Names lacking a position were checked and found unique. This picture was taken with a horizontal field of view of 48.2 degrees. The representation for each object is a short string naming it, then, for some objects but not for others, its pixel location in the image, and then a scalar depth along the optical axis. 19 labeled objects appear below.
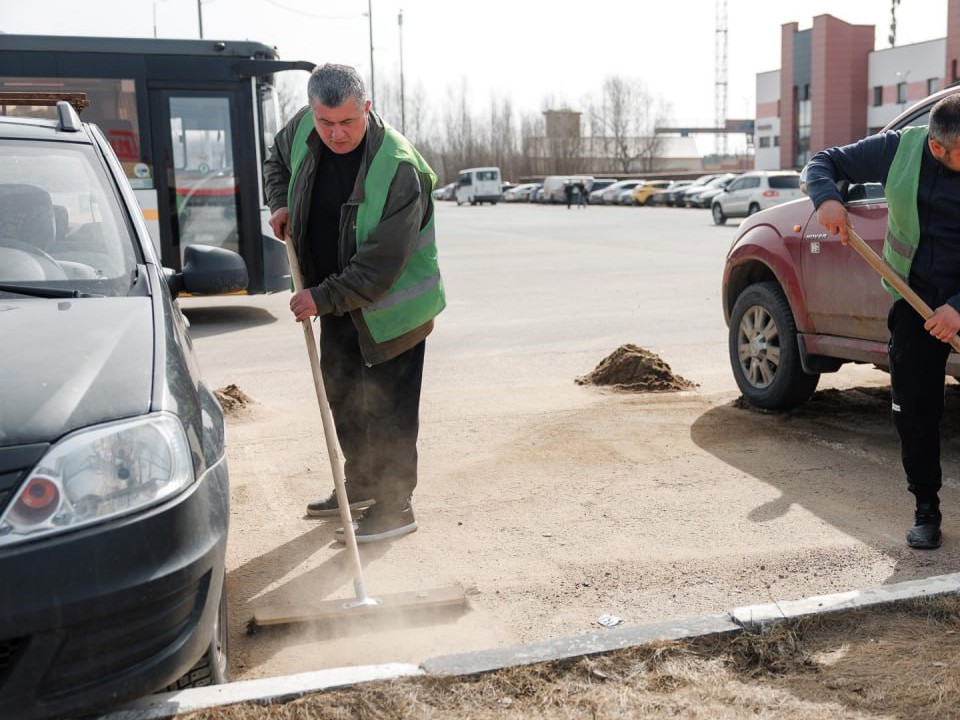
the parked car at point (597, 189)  60.07
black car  2.37
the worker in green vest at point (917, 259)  4.17
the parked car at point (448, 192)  75.46
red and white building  59.81
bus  11.71
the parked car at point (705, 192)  46.56
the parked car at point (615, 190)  57.52
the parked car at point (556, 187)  60.53
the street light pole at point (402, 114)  68.19
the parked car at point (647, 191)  54.16
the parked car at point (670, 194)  51.47
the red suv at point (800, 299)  5.68
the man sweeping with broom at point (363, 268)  4.11
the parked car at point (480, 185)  64.81
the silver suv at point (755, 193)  31.59
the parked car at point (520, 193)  68.31
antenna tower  119.94
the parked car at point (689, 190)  48.78
